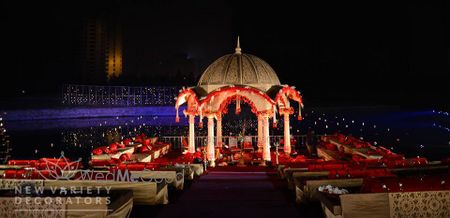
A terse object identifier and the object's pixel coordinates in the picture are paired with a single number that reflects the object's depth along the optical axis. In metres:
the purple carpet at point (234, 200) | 11.41
